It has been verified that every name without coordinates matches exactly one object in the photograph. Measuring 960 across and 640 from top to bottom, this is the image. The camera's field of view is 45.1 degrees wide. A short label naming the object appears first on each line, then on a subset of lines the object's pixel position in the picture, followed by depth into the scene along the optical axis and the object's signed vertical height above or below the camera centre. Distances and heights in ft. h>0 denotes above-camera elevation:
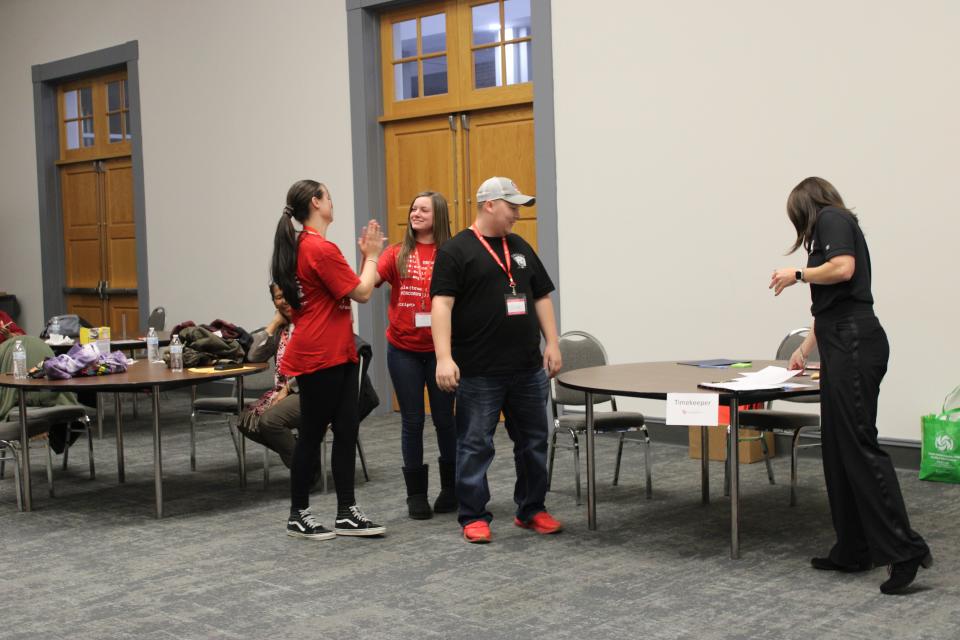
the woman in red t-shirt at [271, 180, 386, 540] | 14.94 -1.04
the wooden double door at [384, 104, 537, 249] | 25.02 +2.12
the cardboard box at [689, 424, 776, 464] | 20.30 -3.57
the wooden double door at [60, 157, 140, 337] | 35.70 +0.59
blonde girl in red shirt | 16.56 -1.33
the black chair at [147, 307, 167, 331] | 30.53 -1.54
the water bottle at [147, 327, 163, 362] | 20.54 -1.56
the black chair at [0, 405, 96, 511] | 18.32 -2.65
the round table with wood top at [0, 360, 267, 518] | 17.15 -1.83
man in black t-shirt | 14.85 -1.16
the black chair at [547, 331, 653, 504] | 17.52 -2.55
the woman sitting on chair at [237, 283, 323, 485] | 18.11 -2.39
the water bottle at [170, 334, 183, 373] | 18.56 -1.56
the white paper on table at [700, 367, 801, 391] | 13.56 -1.66
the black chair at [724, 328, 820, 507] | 16.42 -2.56
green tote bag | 17.57 -3.15
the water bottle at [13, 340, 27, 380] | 18.13 -1.57
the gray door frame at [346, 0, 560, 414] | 27.22 +2.87
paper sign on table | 13.24 -1.89
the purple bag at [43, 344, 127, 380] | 17.98 -1.60
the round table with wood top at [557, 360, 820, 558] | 13.57 -1.72
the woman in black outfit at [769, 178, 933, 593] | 12.41 -1.50
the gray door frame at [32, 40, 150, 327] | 36.27 +3.21
